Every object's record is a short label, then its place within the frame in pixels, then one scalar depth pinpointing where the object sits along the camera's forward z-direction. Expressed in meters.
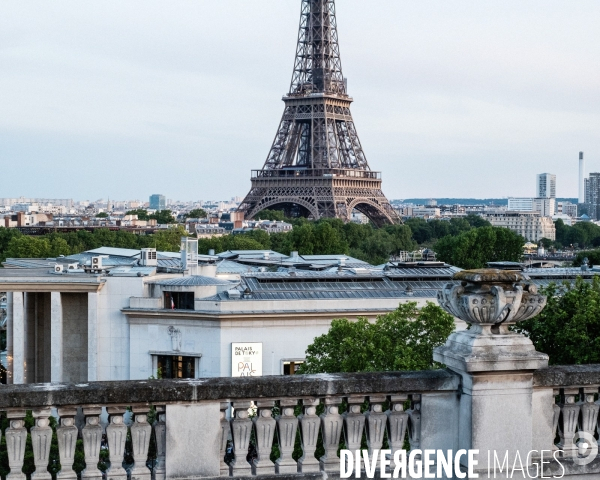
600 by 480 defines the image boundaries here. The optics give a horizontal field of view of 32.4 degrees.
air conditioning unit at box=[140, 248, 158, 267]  44.12
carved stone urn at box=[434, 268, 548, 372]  7.97
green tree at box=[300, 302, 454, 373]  23.92
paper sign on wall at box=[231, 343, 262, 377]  32.99
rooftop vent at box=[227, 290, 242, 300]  34.66
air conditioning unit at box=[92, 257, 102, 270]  40.60
